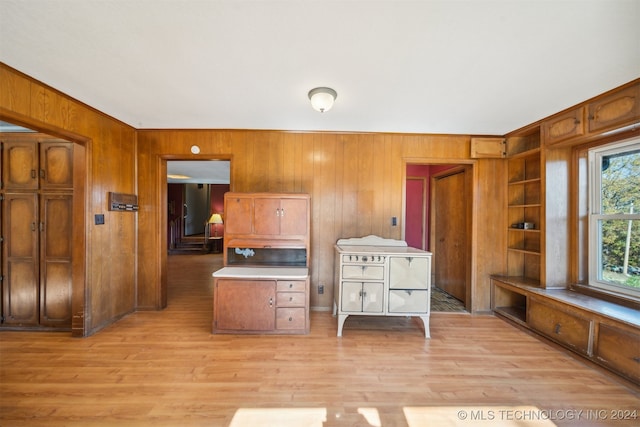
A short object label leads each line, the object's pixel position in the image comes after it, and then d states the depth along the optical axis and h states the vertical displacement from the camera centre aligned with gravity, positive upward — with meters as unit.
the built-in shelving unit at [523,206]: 3.25 +0.09
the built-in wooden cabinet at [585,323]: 1.98 -1.04
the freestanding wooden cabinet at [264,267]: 2.71 -0.68
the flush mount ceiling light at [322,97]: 2.21 +1.02
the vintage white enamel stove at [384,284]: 2.73 -0.80
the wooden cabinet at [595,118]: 2.10 +0.93
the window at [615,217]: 2.37 -0.04
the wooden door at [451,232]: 3.78 -0.33
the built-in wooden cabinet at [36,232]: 2.73 -0.23
